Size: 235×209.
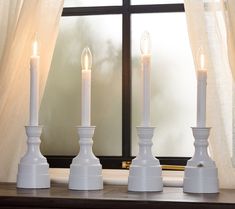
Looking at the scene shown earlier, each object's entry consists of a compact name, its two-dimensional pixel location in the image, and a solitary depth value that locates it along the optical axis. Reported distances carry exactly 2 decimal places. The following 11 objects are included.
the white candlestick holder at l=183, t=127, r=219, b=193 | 1.59
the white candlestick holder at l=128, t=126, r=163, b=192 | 1.61
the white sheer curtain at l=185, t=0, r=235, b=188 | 1.69
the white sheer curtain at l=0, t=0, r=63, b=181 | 1.79
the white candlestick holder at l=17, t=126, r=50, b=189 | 1.65
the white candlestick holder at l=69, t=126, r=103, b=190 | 1.63
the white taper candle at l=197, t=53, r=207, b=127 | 1.62
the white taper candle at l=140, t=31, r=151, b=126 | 1.62
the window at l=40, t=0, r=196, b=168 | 1.95
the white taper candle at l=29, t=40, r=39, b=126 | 1.66
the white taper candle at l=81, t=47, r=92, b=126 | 1.66
